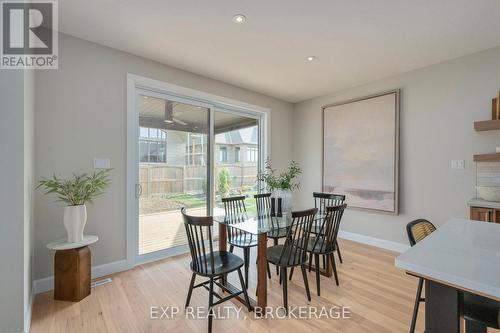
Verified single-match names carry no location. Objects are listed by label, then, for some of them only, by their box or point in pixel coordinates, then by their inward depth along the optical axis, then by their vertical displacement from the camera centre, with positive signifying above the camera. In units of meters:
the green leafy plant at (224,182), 3.98 -0.29
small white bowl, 2.63 -0.31
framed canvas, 3.62 +0.28
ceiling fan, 3.36 +0.78
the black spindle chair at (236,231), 2.51 -0.74
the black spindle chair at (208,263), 1.82 -0.88
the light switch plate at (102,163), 2.70 +0.03
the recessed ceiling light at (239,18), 2.20 +1.46
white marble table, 0.87 -0.43
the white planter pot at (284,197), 2.80 -0.39
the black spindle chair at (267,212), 2.38 -0.61
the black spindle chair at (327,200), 3.08 -0.51
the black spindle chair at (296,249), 2.09 -0.82
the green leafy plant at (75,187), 2.26 -0.23
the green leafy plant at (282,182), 2.85 -0.20
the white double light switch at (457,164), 3.03 +0.04
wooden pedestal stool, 2.21 -1.06
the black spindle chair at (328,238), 2.37 -0.79
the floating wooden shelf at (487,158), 2.60 +0.11
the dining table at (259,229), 2.08 -0.63
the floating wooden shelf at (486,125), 2.62 +0.50
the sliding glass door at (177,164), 3.15 +0.02
